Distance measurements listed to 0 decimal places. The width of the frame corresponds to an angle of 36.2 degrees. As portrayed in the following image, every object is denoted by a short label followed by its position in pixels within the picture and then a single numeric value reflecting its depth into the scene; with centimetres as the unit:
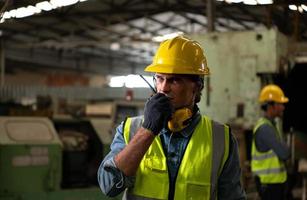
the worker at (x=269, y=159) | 412
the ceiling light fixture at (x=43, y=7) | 972
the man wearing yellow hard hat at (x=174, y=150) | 159
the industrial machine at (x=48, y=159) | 398
